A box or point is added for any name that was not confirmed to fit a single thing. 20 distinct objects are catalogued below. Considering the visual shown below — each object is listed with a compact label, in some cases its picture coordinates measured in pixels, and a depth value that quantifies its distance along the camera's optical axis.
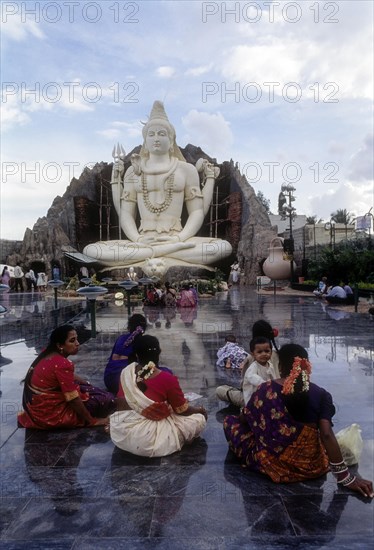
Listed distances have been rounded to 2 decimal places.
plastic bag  3.13
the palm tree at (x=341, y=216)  43.21
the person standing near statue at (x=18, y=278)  22.19
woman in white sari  3.33
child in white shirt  3.69
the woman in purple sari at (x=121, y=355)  4.57
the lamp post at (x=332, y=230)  19.69
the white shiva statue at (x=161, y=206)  23.17
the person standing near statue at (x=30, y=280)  23.30
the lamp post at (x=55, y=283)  11.28
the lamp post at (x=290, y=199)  21.41
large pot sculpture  22.19
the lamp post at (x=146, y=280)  14.55
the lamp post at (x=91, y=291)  7.87
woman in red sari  3.74
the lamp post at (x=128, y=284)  10.94
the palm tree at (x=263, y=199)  55.28
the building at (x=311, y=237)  23.62
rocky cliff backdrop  24.00
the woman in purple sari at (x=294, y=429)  2.75
